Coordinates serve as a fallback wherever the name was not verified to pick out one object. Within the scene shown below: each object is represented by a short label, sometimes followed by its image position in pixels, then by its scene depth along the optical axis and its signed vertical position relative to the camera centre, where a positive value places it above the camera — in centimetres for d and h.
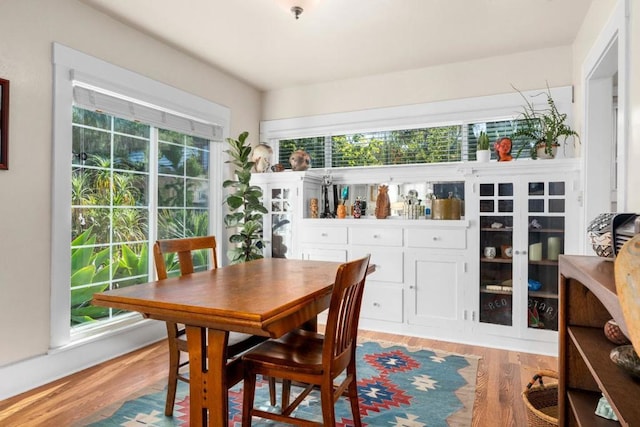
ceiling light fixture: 250 +138
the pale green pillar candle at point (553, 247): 314 -25
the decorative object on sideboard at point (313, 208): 411 +7
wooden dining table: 129 -34
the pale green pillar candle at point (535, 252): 319 -30
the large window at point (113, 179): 266 +29
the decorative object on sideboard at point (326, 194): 424 +24
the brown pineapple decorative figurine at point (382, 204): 389 +12
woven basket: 199 -95
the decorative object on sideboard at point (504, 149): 334 +59
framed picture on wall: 231 +54
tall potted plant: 388 +7
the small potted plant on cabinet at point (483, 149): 338 +60
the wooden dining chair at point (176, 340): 197 -66
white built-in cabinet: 314 -36
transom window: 378 +76
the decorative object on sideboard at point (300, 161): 421 +59
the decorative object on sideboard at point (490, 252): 333 -31
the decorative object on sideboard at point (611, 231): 130 -5
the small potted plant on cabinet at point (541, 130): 316 +74
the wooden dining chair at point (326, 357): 155 -62
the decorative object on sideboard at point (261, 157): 431 +65
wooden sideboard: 100 -45
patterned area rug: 207 -110
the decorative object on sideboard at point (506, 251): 327 -30
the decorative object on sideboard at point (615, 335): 132 -41
